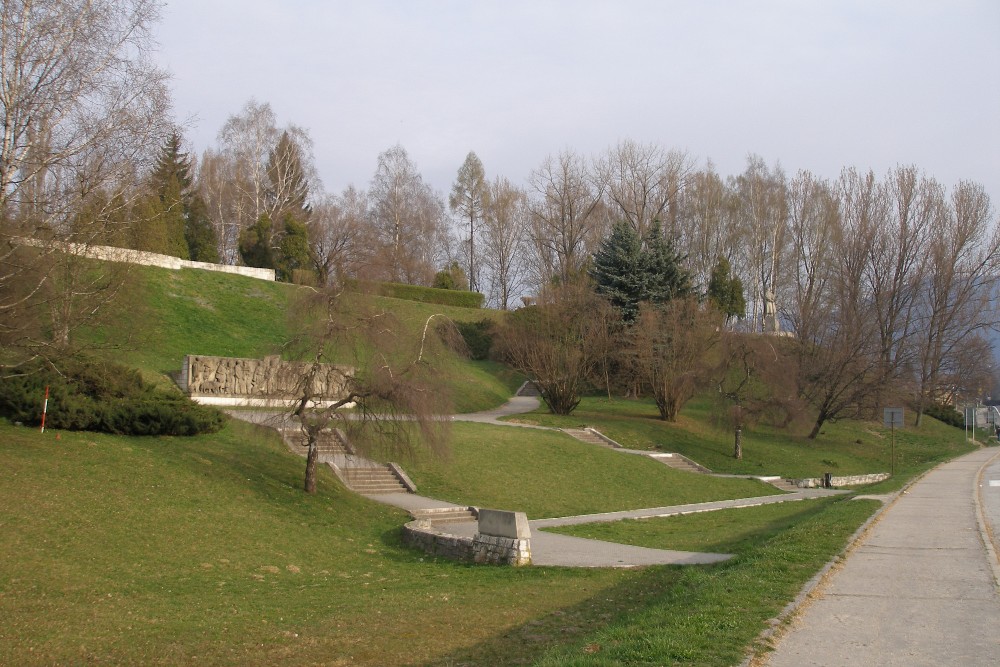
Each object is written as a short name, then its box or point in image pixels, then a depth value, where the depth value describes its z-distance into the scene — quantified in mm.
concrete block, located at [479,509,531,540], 14500
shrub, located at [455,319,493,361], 53859
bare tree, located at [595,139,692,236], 61250
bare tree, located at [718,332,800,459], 38188
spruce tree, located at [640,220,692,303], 48312
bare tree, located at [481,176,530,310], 70750
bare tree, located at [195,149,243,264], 62312
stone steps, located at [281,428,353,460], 23172
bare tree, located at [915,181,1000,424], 54469
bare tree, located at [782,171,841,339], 58281
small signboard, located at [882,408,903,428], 33125
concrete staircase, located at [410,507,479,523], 20250
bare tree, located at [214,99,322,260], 59781
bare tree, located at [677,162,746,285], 63625
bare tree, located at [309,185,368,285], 58619
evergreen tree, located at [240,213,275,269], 51094
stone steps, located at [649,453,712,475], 33094
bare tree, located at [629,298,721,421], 39031
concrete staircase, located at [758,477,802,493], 32306
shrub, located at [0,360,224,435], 18219
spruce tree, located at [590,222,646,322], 47812
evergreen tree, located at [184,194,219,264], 50594
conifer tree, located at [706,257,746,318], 59969
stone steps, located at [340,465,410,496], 22594
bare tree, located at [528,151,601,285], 62375
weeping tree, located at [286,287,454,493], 18969
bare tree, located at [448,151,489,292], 74750
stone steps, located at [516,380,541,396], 51500
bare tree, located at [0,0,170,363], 12922
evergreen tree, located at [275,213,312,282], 53125
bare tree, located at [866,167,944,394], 54000
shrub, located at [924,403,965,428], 61094
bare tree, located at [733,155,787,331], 62844
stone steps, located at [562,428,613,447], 33844
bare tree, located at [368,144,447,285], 68438
